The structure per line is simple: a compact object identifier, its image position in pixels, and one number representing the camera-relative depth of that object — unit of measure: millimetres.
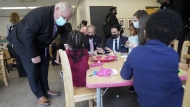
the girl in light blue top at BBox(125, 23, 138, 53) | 1853
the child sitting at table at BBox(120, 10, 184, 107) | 867
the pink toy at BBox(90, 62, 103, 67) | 1500
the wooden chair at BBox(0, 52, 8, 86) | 2815
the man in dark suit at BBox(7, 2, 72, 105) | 1590
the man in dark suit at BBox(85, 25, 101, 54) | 2790
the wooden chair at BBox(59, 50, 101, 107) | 1139
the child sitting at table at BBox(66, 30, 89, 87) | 1391
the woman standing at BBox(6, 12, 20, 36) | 3219
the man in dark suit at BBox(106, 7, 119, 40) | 3854
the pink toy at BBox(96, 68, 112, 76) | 1153
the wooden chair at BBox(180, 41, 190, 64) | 1539
